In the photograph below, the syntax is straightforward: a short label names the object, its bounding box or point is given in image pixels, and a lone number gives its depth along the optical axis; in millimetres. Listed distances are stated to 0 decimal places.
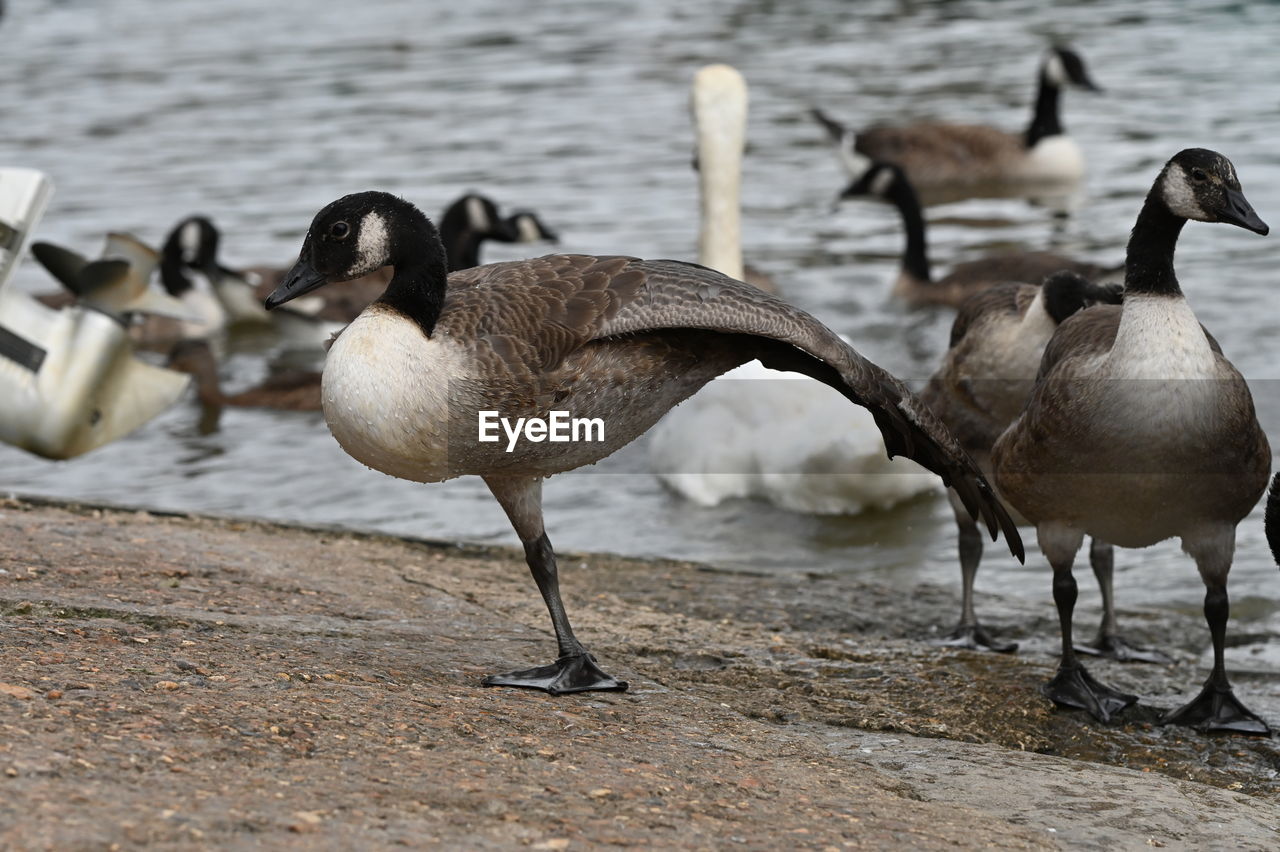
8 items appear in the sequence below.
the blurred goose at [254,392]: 13492
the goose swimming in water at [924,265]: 13758
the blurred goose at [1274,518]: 6633
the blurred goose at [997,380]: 7711
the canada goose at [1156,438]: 6242
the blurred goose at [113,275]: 10414
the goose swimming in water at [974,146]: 20812
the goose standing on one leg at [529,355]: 5480
